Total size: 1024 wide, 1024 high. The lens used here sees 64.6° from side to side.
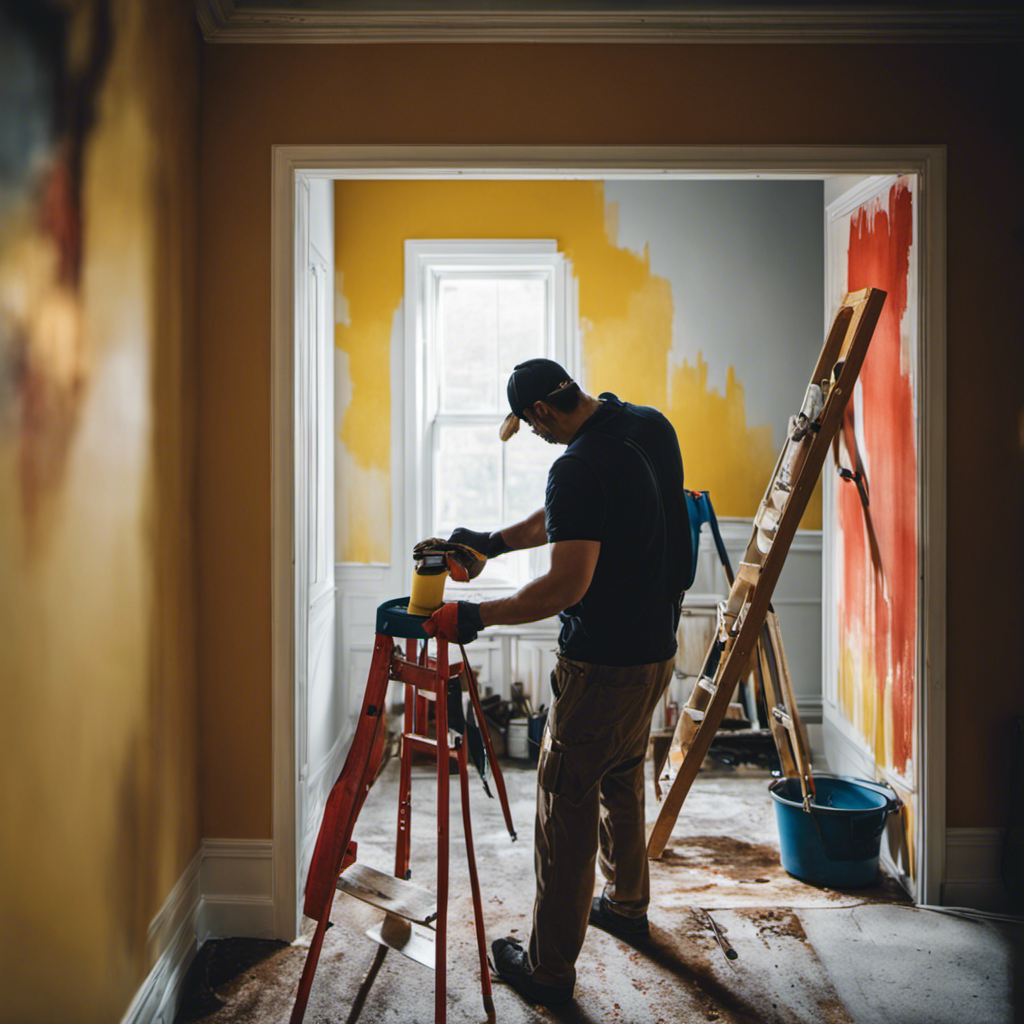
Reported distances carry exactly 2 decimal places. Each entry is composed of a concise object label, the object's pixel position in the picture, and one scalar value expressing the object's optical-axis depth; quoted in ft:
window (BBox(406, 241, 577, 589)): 14.23
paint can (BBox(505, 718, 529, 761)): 13.38
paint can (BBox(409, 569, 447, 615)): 6.59
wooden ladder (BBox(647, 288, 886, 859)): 8.50
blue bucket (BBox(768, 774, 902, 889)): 8.97
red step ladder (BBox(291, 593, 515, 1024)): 6.24
